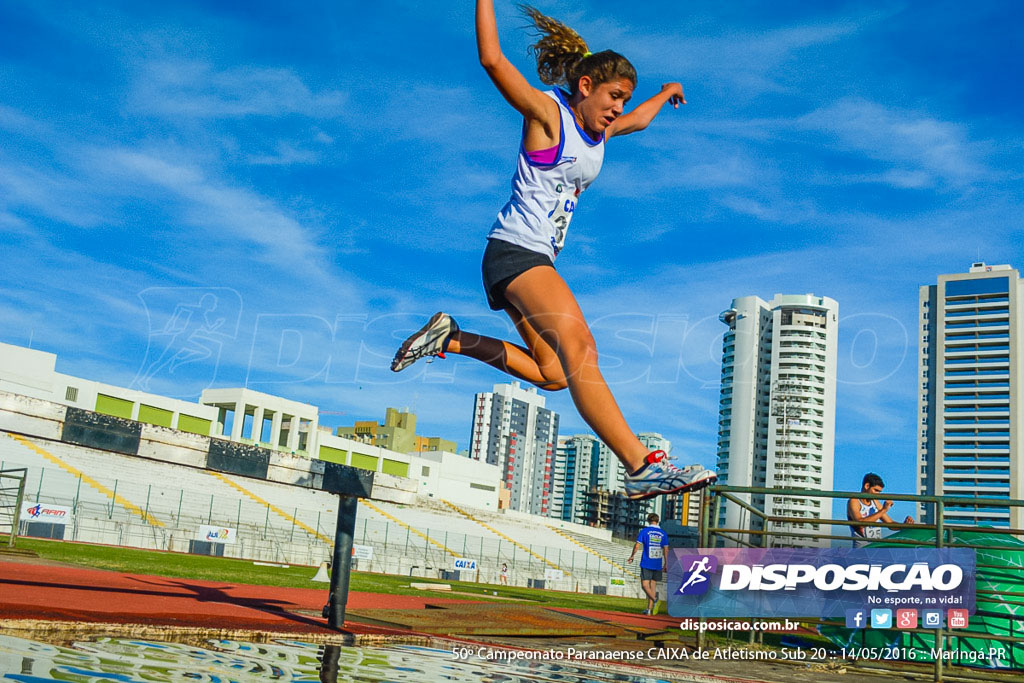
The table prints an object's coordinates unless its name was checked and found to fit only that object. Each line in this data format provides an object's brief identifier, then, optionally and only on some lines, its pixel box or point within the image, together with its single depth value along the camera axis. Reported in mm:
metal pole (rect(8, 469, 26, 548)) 12672
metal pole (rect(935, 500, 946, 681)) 5031
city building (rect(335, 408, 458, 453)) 85500
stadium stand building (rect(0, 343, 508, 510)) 44781
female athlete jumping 3141
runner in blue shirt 12539
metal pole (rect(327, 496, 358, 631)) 5320
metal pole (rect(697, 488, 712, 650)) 5391
